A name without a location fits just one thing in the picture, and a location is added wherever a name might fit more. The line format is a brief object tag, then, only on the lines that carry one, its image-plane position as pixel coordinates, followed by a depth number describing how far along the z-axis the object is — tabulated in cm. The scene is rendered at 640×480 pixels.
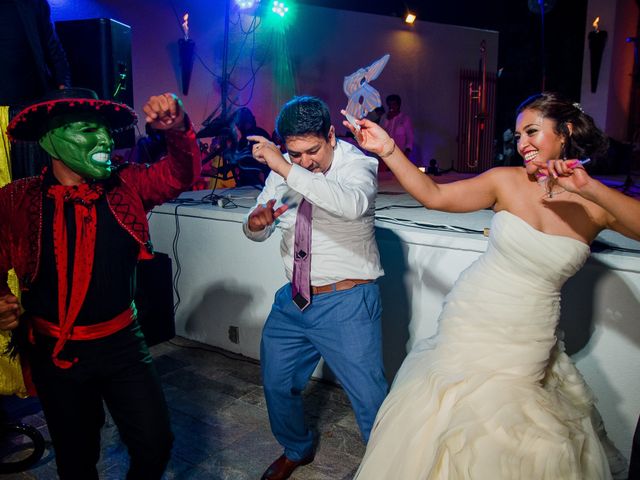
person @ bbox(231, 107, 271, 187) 616
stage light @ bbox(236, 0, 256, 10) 880
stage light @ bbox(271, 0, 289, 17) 911
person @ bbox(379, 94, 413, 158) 900
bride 155
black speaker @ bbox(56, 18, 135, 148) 365
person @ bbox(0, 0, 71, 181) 293
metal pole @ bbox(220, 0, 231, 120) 726
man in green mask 182
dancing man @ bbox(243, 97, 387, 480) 215
